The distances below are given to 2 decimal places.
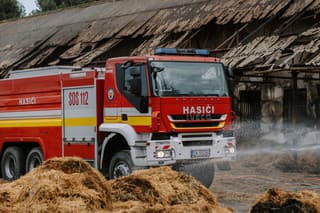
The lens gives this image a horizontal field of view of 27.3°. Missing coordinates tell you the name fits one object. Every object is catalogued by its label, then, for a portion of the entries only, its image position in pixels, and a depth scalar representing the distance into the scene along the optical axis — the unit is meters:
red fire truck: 13.19
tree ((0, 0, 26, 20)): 58.09
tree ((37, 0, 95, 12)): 56.47
